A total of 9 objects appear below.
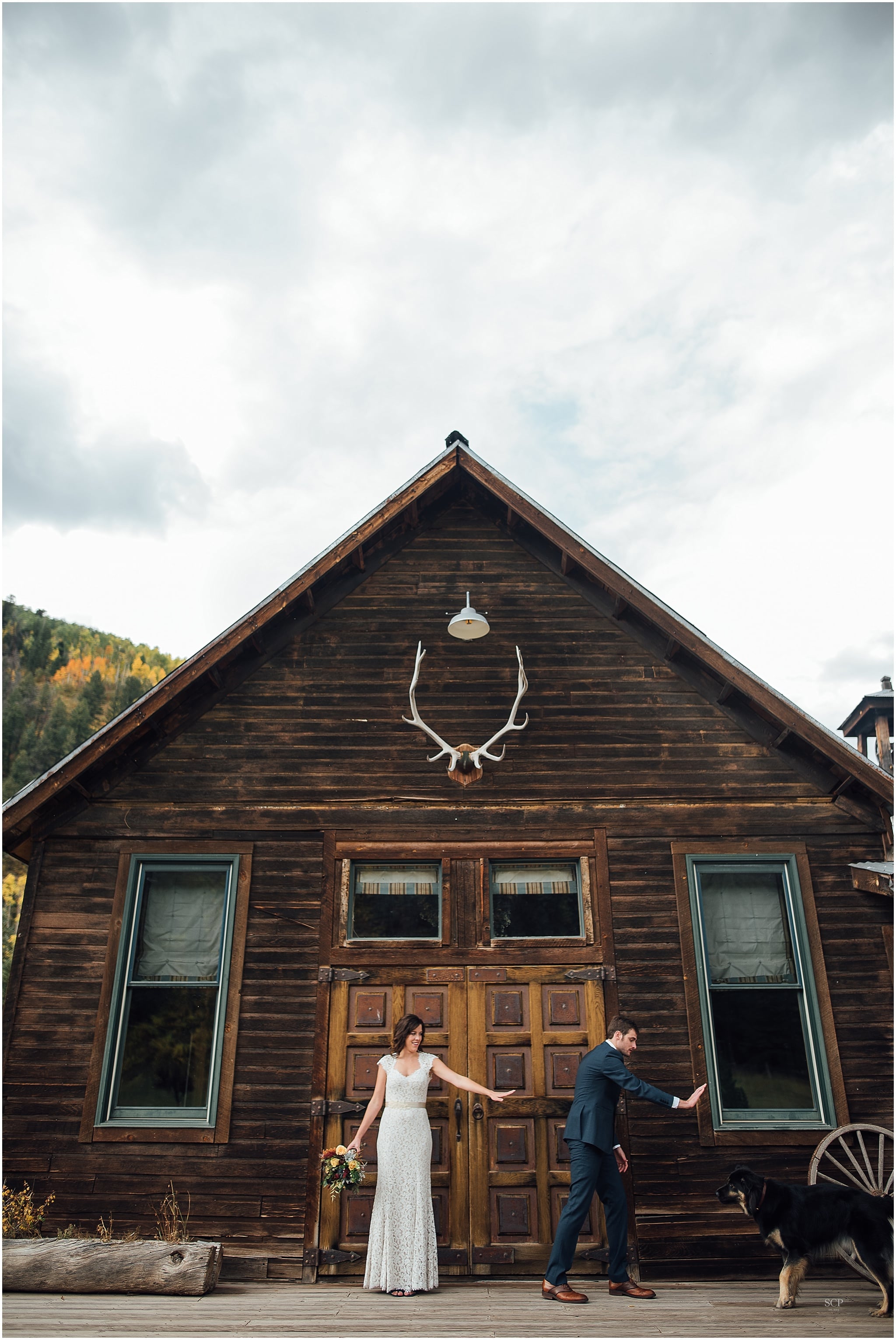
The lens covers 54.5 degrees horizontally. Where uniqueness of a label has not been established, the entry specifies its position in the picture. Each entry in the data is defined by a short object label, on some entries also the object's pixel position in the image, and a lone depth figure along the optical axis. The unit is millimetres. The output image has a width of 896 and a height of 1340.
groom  6020
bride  6285
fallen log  6137
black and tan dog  5777
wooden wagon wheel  7113
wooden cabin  7379
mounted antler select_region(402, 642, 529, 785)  8320
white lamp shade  8258
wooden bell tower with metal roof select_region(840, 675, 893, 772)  15586
